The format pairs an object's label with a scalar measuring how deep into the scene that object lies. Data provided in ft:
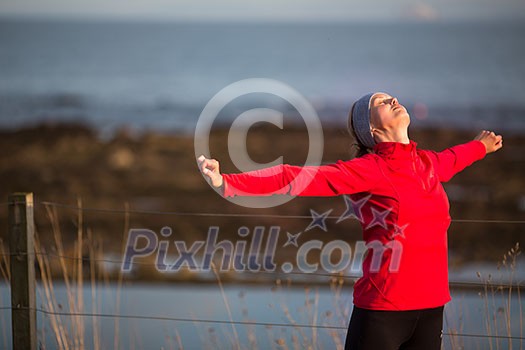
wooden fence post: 31.53
